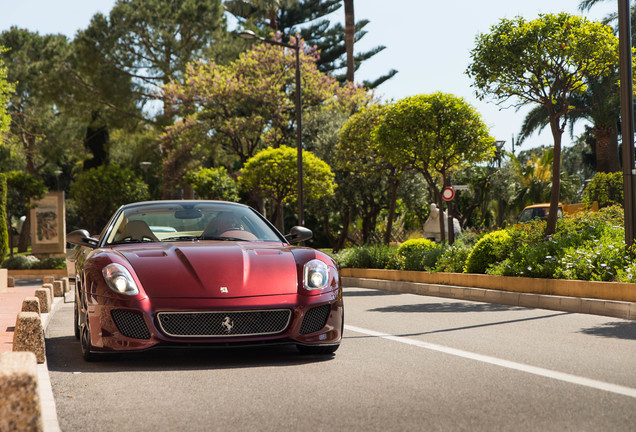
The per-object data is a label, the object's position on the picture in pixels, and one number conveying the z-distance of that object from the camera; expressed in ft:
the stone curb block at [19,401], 10.66
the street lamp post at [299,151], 86.12
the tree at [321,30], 163.32
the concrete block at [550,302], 38.96
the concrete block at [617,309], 34.24
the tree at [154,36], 138.82
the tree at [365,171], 85.92
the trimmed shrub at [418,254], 60.43
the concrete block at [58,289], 58.39
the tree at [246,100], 120.57
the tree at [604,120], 120.37
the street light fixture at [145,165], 149.78
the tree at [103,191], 157.38
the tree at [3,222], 71.56
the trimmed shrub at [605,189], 115.85
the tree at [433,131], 66.54
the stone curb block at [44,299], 41.34
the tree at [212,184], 137.80
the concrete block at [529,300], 40.82
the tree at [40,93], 147.33
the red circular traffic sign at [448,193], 74.49
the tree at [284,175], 96.22
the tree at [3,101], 72.79
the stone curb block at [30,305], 28.89
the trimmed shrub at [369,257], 71.51
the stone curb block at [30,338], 21.72
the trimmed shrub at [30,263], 112.88
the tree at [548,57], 48.34
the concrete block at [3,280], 67.63
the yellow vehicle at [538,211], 95.86
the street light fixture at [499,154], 120.69
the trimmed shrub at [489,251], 51.19
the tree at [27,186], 115.03
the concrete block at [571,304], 37.29
